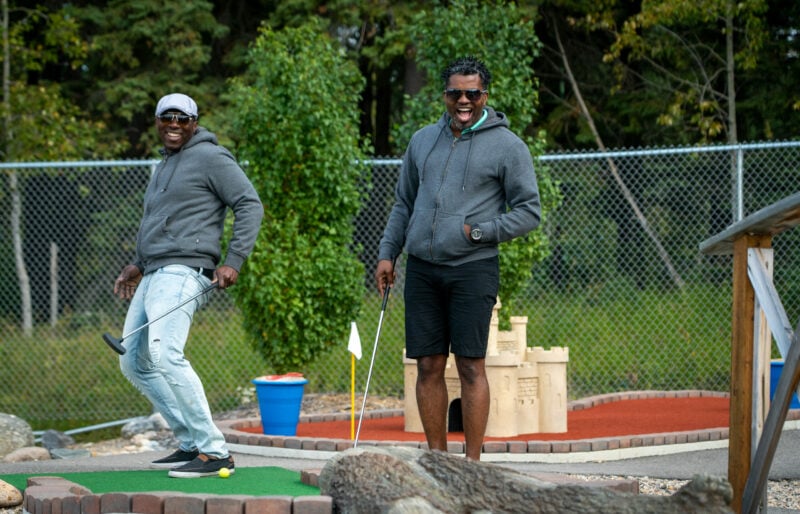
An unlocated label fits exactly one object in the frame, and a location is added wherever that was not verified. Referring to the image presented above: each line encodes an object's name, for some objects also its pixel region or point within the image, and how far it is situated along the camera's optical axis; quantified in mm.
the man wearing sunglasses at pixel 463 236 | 10125
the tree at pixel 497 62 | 18391
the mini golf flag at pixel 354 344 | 13242
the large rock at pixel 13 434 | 15609
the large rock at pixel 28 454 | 14820
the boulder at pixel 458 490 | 7254
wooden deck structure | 8133
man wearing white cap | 10516
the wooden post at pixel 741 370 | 8531
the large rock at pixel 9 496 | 10328
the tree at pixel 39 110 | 27125
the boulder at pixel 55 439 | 17891
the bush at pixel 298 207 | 17875
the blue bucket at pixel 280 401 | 14727
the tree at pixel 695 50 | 26078
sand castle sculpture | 14656
